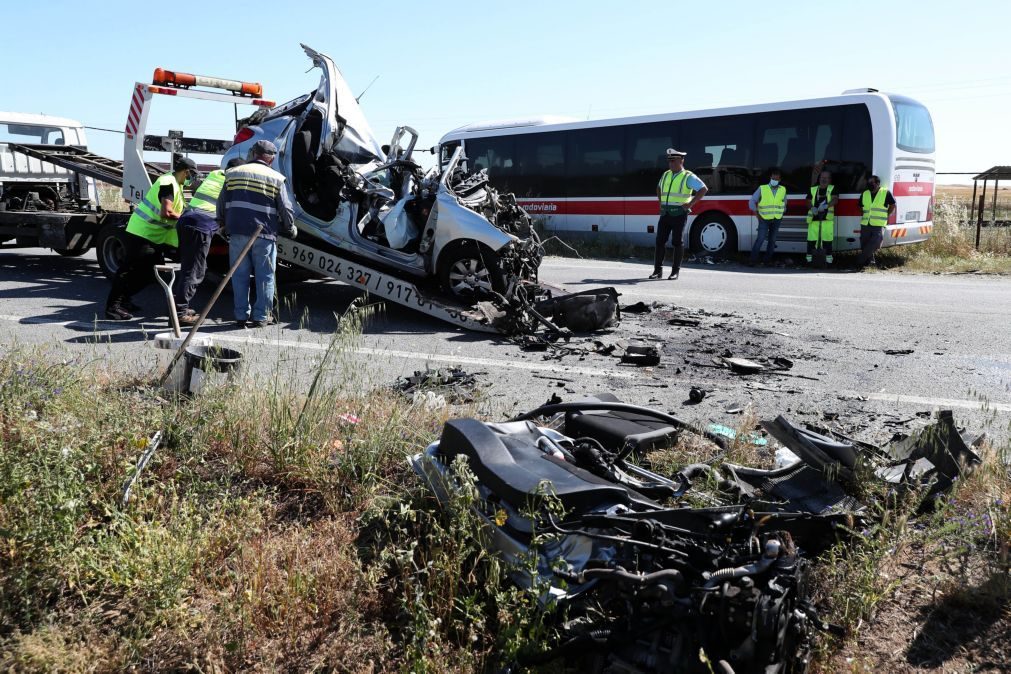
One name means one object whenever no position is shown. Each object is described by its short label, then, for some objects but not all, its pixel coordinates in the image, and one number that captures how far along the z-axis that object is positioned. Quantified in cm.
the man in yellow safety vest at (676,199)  1234
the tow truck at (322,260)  761
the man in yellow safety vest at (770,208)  1523
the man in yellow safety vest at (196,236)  778
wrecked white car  787
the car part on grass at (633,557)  236
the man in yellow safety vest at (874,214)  1440
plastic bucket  430
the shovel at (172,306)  534
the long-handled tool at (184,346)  443
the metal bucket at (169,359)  456
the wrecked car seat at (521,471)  282
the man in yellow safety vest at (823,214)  1481
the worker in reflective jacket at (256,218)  755
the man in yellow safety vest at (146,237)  781
